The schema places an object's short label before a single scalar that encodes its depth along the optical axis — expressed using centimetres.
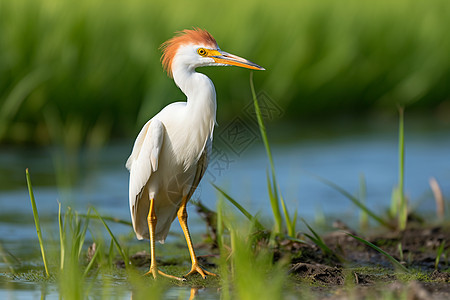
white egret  793
